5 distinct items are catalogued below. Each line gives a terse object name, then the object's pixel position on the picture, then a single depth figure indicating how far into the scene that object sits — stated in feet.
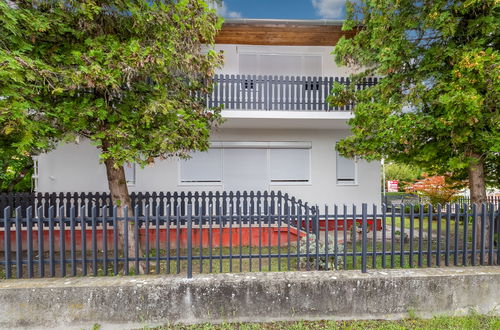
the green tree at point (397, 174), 107.96
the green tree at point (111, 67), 13.55
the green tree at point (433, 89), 15.21
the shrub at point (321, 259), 16.48
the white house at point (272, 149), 28.78
